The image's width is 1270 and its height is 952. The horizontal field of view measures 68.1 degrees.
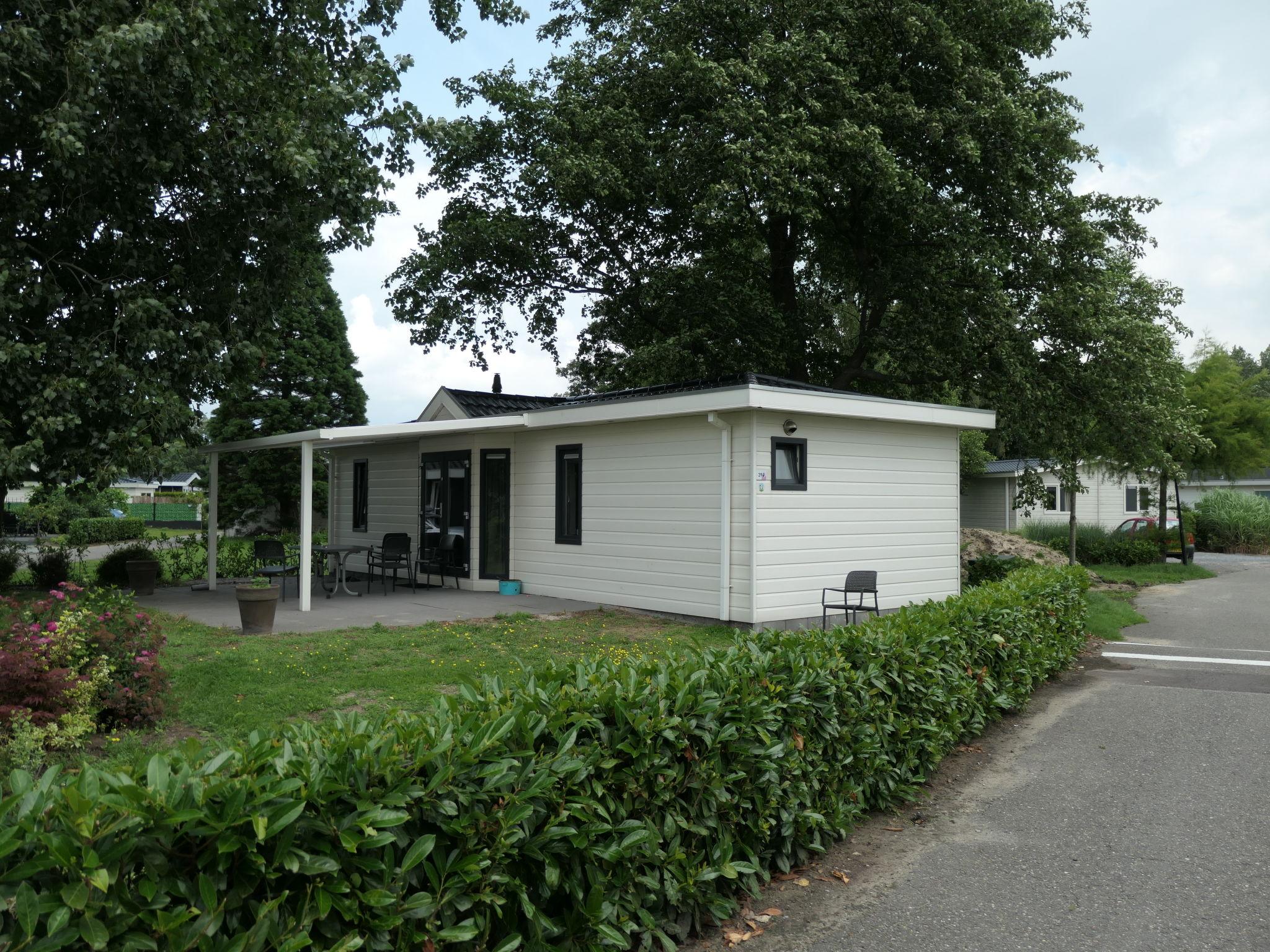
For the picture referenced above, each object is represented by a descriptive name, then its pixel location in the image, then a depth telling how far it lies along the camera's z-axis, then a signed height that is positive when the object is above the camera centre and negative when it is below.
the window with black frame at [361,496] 17.80 +0.15
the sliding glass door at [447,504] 14.83 +0.01
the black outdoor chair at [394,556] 14.41 -0.80
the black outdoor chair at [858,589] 10.17 -0.91
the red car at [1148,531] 23.50 -0.69
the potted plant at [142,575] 14.60 -1.11
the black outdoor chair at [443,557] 15.04 -0.85
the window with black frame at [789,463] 10.92 +0.50
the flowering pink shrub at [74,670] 5.24 -1.00
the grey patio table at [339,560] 13.88 -0.86
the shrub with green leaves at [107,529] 27.48 -0.80
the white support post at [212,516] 15.05 -0.20
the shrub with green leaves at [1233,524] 29.59 -0.56
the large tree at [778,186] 14.73 +5.40
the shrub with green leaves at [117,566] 15.38 -1.03
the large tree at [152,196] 9.53 +3.61
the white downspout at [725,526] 10.75 -0.24
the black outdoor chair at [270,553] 13.07 -0.70
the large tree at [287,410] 26.89 +2.73
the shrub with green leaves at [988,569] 16.80 -1.15
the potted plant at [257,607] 9.94 -1.10
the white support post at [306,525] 11.76 -0.26
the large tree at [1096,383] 14.81 +1.98
